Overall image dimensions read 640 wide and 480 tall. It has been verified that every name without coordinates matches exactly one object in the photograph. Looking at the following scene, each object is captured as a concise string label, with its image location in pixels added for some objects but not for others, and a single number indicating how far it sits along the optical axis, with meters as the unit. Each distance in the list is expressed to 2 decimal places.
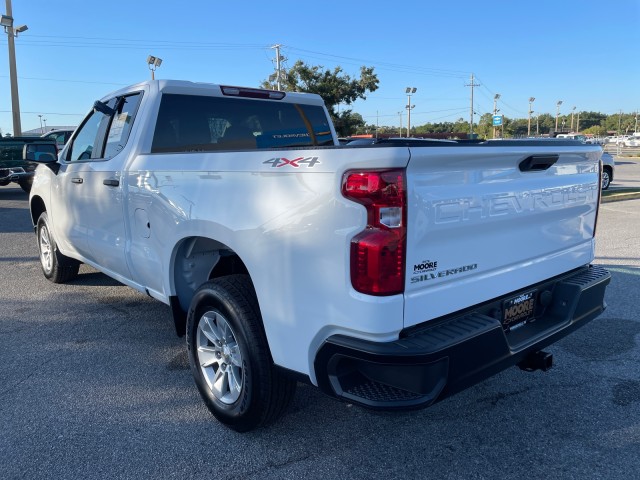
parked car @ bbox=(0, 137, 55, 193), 14.56
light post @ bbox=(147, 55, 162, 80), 34.25
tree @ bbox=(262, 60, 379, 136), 37.28
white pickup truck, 2.19
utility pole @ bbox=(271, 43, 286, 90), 40.34
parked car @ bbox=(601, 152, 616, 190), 14.51
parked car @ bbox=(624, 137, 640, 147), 74.12
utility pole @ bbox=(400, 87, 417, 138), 47.15
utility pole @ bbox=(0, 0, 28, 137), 25.03
